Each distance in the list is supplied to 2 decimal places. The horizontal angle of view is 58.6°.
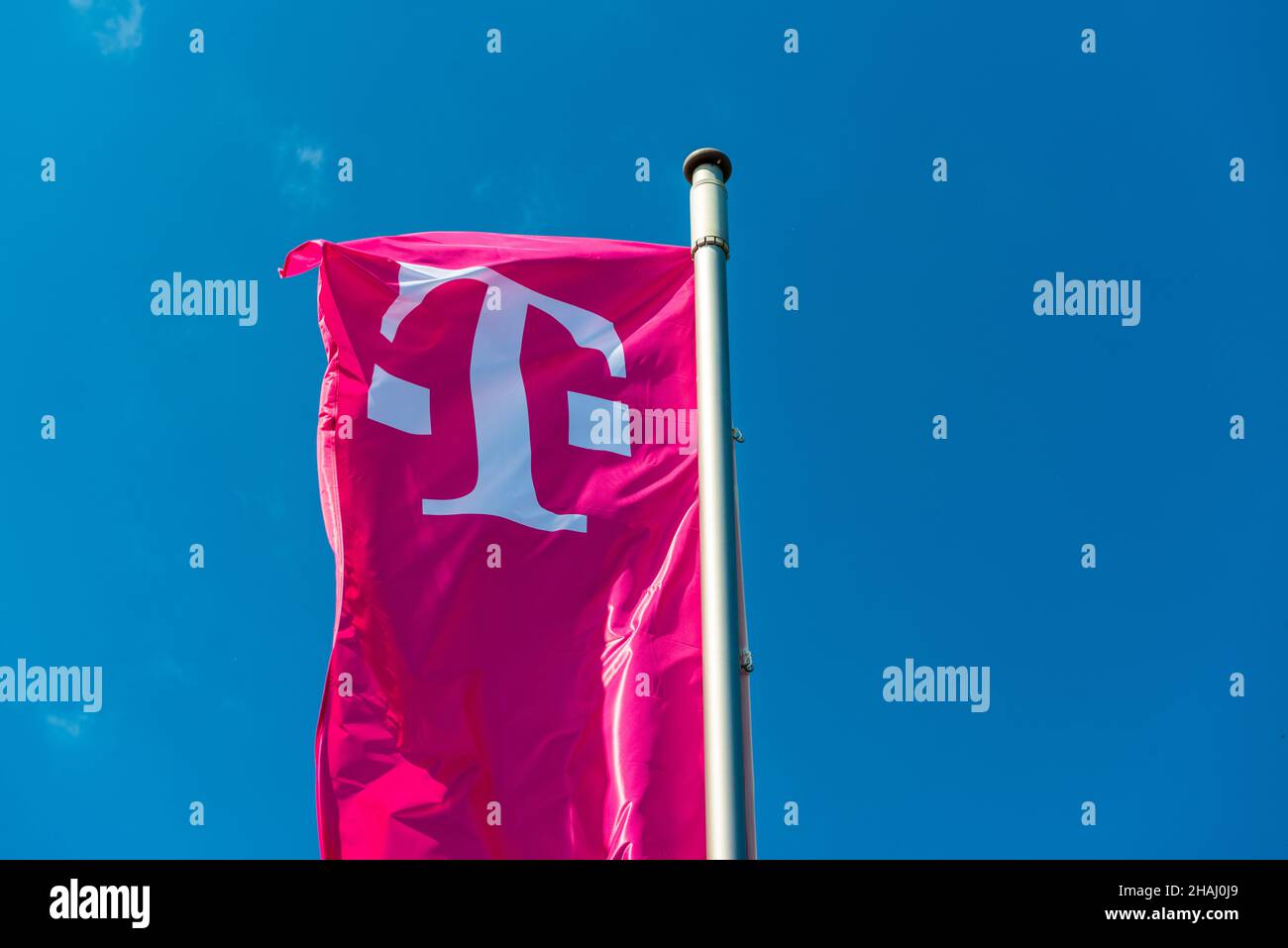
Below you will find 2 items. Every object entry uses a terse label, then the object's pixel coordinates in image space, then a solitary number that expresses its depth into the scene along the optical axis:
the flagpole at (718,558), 5.70
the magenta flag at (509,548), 6.36
